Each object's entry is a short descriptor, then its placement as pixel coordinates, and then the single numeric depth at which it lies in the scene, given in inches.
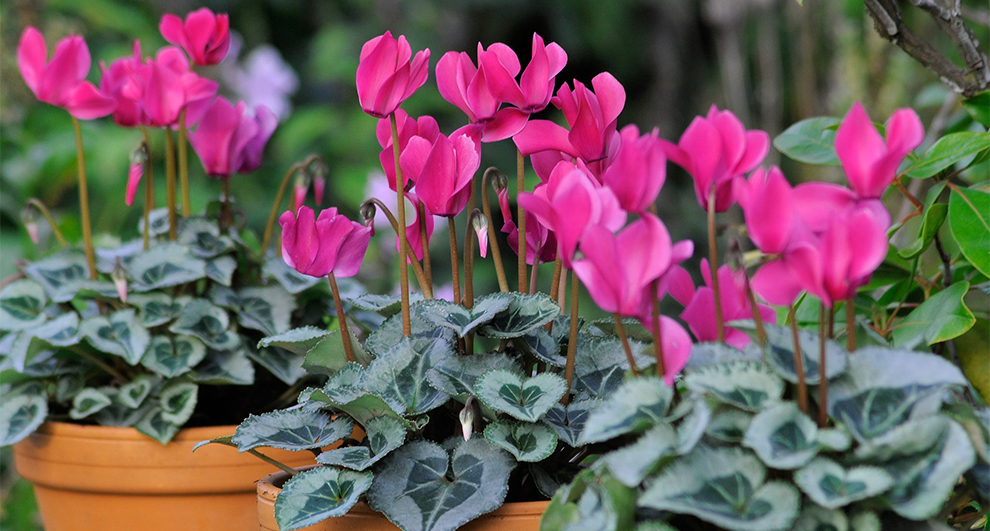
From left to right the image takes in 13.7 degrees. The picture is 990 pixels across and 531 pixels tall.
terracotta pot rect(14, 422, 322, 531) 81.2
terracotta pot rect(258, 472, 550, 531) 73.8
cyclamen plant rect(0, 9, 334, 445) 82.8
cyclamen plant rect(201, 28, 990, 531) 70.5
